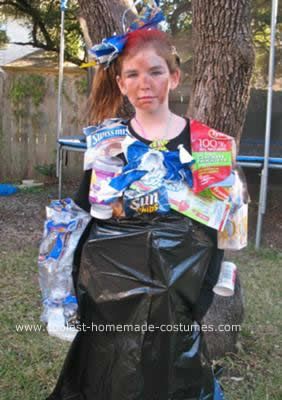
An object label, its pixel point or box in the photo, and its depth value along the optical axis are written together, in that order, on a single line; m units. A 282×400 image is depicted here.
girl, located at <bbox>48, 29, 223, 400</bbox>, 1.71
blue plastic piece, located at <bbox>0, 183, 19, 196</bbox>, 7.52
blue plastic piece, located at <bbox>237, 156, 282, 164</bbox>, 5.23
